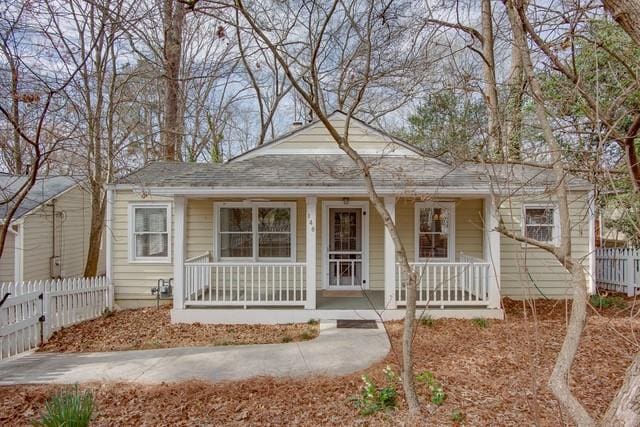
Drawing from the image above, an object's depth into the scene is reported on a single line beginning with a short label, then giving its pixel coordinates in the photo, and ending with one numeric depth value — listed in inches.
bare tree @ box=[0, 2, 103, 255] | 133.4
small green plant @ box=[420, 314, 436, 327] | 295.7
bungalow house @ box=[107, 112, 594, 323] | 362.0
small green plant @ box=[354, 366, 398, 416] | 158.9
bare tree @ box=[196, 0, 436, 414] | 152.9
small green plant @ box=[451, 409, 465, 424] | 149.5
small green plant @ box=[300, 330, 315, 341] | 271.7
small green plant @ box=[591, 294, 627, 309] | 348.6
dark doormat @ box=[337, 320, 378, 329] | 294.7
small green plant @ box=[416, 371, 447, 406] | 162.4
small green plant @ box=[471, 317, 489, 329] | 293.2
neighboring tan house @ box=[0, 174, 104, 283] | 454.0
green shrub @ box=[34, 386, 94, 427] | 132.1
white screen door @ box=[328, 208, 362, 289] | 388.2
